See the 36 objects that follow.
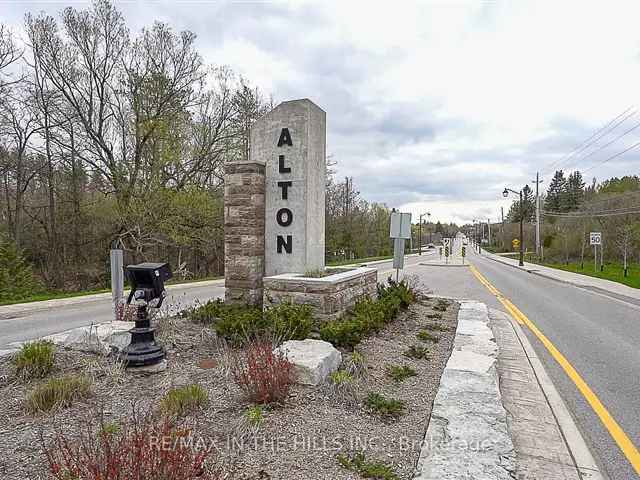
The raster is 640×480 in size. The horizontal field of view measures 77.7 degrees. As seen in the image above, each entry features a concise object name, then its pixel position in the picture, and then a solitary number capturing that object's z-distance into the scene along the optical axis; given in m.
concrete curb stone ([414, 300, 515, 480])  2.68
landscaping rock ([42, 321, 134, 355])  5.19
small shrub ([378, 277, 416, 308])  8.61
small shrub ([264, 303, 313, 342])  5.36
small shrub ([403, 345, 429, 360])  5.45
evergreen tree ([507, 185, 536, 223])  95.44
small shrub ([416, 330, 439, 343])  6.44
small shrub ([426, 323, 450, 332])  7.25
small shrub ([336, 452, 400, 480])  2.64
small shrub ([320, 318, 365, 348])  5.30
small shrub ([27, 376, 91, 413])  3.61
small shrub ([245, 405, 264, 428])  3.24
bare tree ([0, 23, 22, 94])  17.48
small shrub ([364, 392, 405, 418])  3.62
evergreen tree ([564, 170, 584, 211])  83.69
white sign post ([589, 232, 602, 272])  23.32
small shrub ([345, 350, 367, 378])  4.46
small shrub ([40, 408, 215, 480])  1.98
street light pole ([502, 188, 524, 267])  34.03
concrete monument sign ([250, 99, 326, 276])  7.24
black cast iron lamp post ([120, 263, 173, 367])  4.68
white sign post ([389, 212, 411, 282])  11.01
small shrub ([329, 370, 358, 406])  3.82
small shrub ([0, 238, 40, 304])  17.33
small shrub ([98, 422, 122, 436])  3.01
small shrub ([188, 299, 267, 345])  5.45
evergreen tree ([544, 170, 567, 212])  91.19
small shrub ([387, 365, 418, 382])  4.57
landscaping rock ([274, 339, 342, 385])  4.11
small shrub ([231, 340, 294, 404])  3.67
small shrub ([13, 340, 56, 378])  4.46
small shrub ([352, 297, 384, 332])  6.09
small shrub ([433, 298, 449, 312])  9.43
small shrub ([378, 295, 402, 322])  7.21
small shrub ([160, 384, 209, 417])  3.47
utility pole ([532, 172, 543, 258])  45.97
